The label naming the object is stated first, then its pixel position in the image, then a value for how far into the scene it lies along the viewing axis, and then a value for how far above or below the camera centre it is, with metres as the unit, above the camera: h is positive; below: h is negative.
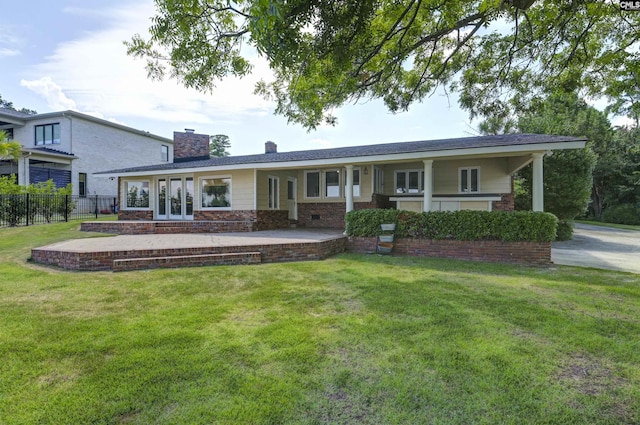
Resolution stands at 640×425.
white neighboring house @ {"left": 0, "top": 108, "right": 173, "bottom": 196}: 18.48 +3.95
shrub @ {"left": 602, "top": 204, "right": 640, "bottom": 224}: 25.16 -0.35
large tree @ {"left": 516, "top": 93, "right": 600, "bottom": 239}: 14.02 +1.21
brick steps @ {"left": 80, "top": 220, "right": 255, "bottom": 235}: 11.48 -0.65
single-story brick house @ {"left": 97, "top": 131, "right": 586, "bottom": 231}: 10.54 +0.98
